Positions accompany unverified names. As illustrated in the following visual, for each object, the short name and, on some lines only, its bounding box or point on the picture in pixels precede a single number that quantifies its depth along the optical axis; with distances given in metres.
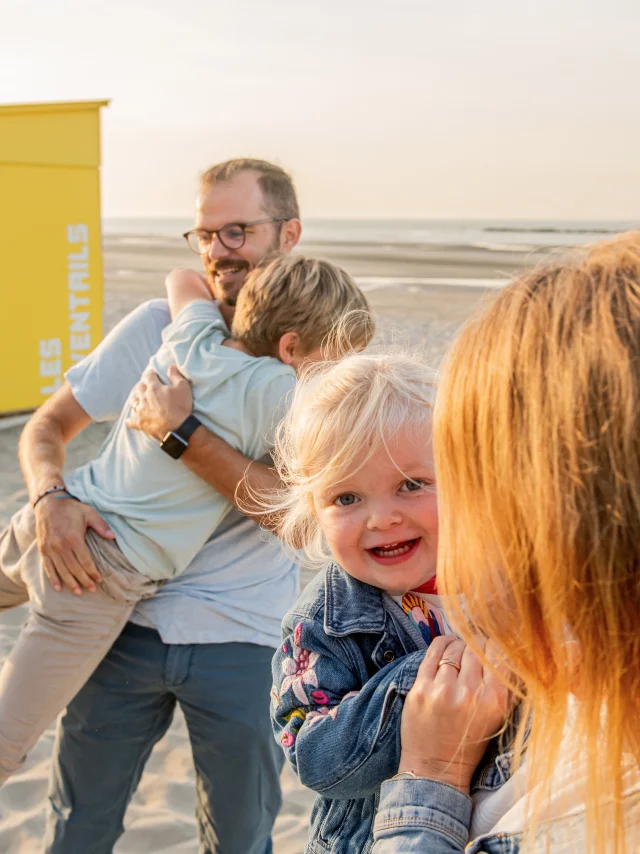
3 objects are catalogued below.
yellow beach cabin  6.97
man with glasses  2.09
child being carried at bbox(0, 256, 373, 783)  2.08
